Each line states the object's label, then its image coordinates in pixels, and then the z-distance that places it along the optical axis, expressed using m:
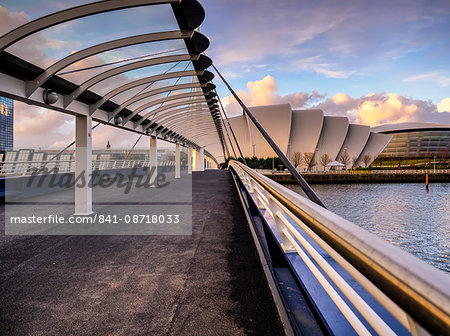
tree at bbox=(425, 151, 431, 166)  100.83
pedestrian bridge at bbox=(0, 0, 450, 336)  0.96
